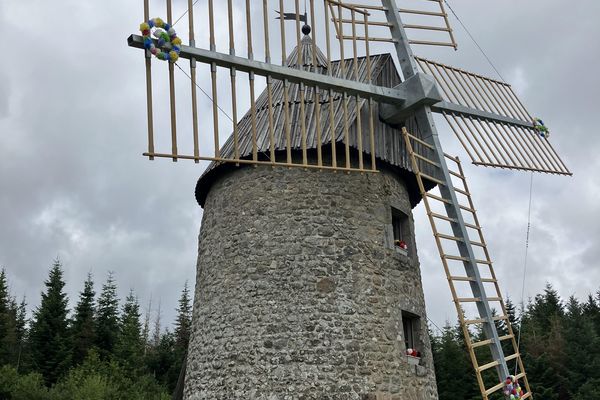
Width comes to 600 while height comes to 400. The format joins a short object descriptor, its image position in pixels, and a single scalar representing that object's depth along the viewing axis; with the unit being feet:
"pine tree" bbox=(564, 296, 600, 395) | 79.00
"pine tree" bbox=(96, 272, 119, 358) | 94.38
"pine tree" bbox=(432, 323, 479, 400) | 82.26
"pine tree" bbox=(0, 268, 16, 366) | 84.07
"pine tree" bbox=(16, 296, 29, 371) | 92.85
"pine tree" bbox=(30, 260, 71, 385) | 85.05
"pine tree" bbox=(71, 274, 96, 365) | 90.79
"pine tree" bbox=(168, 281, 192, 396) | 89.81
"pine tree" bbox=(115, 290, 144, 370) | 89.45
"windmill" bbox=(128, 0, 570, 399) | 28.78
